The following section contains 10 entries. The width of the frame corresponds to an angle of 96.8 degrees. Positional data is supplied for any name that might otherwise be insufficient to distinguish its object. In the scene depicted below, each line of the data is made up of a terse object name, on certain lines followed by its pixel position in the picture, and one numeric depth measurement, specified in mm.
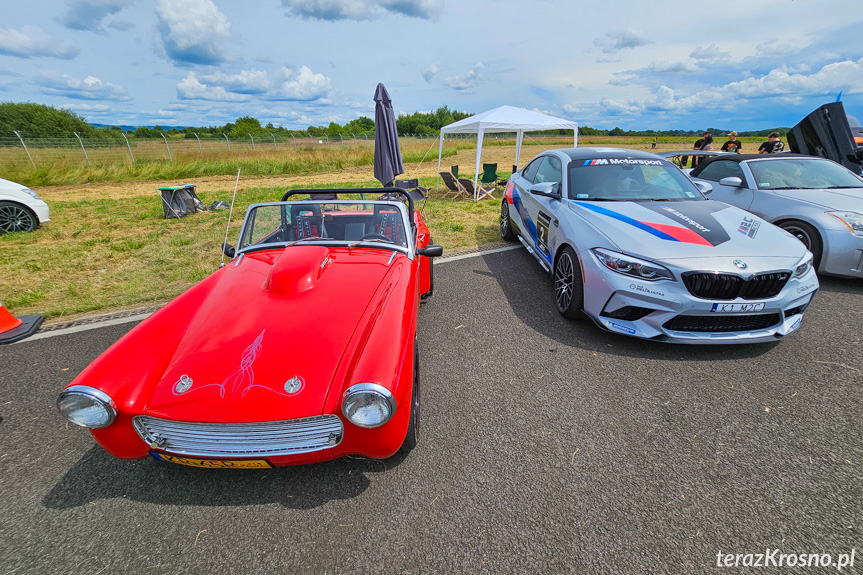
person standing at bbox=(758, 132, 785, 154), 9453
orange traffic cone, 3409
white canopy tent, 10777
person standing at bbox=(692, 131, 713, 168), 10867
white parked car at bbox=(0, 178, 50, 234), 7523
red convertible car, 1806
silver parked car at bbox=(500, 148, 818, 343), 2992
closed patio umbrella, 8203
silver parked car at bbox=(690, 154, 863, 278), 4383
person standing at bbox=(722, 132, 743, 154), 10445
